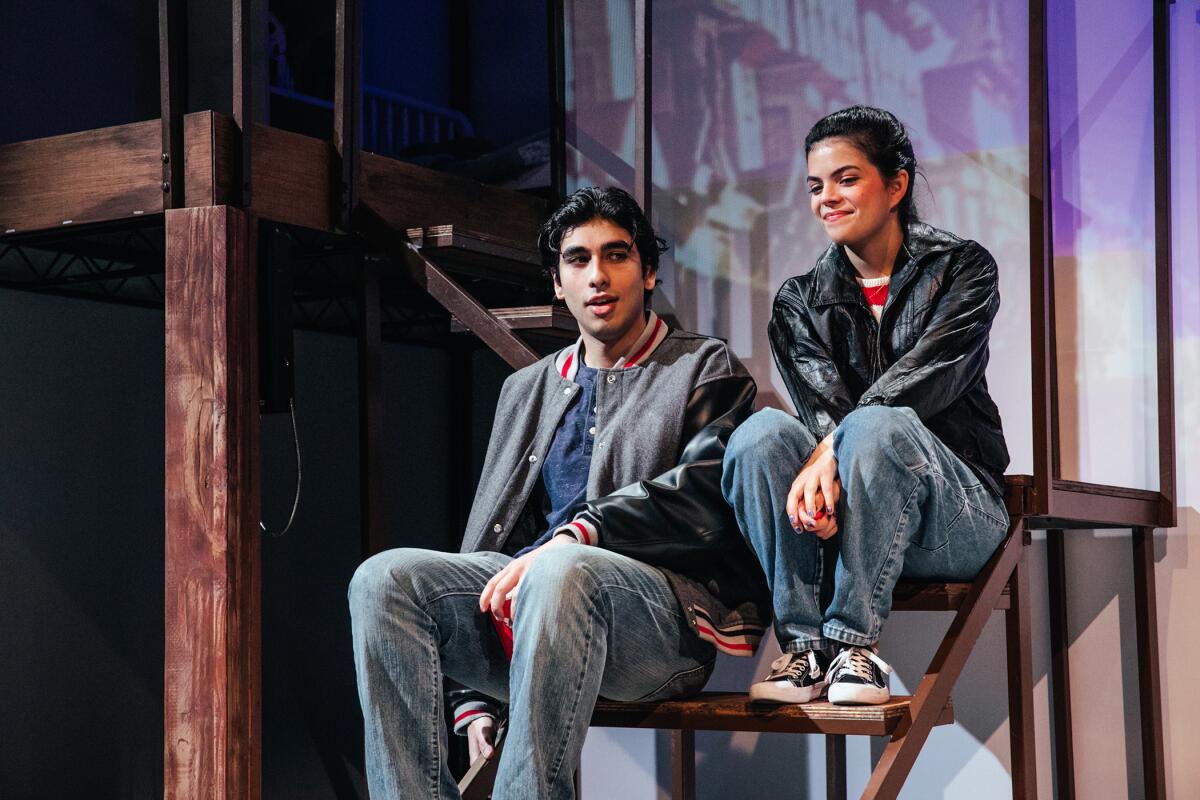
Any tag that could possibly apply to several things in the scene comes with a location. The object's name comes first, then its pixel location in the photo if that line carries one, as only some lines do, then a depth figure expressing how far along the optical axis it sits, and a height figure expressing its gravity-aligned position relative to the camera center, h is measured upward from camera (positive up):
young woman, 2.27 -0.06
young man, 2.15 -0.27
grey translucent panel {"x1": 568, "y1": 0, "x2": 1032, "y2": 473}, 3.68 +0.78
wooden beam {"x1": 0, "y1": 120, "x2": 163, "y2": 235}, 3.80 +0.66
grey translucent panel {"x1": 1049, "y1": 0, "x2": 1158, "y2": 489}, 3.62 +0.44
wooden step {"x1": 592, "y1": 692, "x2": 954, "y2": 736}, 2.20 -0.52
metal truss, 5.23 +0.60
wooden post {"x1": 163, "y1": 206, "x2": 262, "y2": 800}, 3.55 -0.27
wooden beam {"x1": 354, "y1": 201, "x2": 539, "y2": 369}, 3.63 +0.32
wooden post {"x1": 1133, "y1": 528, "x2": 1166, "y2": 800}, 3.54 -0.70
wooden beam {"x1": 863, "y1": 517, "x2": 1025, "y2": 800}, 2.27 -0.48
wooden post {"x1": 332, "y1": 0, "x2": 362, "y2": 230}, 4.04 +0.86
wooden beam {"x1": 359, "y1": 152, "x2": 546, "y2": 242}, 4.20 +0.65
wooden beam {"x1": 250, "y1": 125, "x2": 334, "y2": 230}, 3.81 +0.64
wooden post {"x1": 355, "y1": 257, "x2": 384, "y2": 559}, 4.06 +0.00
